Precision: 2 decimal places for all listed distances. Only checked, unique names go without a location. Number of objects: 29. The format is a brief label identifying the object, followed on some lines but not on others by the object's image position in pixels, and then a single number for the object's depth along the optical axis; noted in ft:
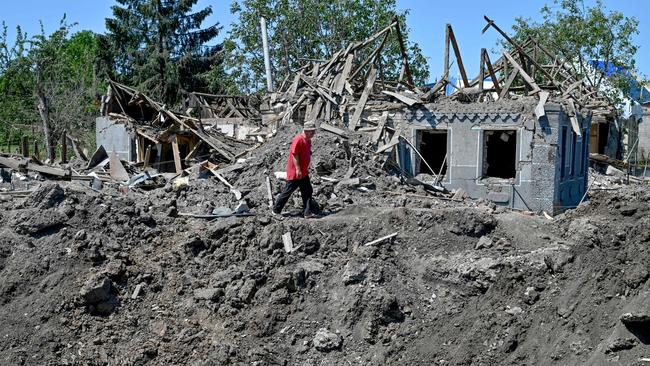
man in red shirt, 36.32
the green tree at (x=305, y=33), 99.40
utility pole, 85.35
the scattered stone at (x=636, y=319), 20.97
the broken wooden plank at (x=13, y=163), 49.44
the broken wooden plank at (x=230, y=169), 46.73
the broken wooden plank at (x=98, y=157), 57.72
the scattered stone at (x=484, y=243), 31.71
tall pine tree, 114.11
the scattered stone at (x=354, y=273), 29.84
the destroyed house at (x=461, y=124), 47.70
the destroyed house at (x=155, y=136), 58.34
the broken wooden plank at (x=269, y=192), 40.29
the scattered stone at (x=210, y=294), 30.09
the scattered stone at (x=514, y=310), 26.16
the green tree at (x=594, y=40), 92.22
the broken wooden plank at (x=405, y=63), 56.44
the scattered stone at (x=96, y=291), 29.73
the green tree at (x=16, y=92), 90.74
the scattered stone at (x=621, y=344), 20.97
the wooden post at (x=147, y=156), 58.83
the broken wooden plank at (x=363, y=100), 50.94
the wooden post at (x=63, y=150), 64.58
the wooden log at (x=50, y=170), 48.37
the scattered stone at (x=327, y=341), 27.50
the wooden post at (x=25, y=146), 66.28
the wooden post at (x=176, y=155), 56.34
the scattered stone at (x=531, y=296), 26.55
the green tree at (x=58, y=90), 87.33
